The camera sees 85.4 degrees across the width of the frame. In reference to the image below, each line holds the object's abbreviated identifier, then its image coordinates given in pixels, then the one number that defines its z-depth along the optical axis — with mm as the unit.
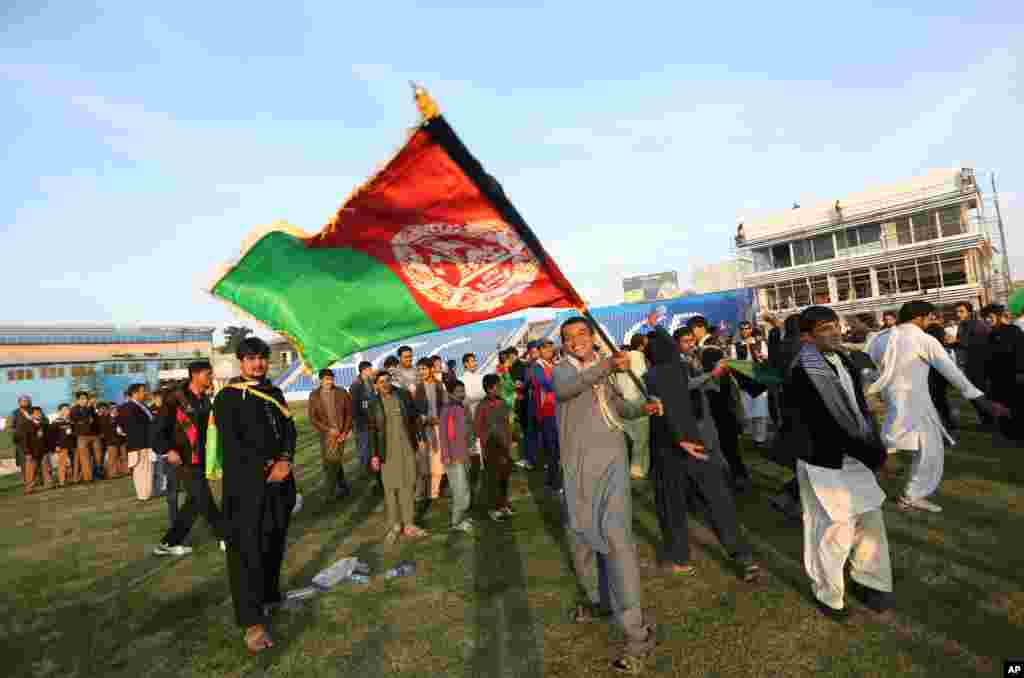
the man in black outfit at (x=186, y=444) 6199
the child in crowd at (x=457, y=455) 6422
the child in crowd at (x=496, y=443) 6746
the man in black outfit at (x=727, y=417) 5977
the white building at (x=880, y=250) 34531
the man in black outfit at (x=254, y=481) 3771
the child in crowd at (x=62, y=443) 12969
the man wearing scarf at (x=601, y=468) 3127
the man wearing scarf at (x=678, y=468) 4227
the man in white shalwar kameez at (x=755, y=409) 8953
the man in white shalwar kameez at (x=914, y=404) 4973
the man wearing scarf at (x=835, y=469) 3350
